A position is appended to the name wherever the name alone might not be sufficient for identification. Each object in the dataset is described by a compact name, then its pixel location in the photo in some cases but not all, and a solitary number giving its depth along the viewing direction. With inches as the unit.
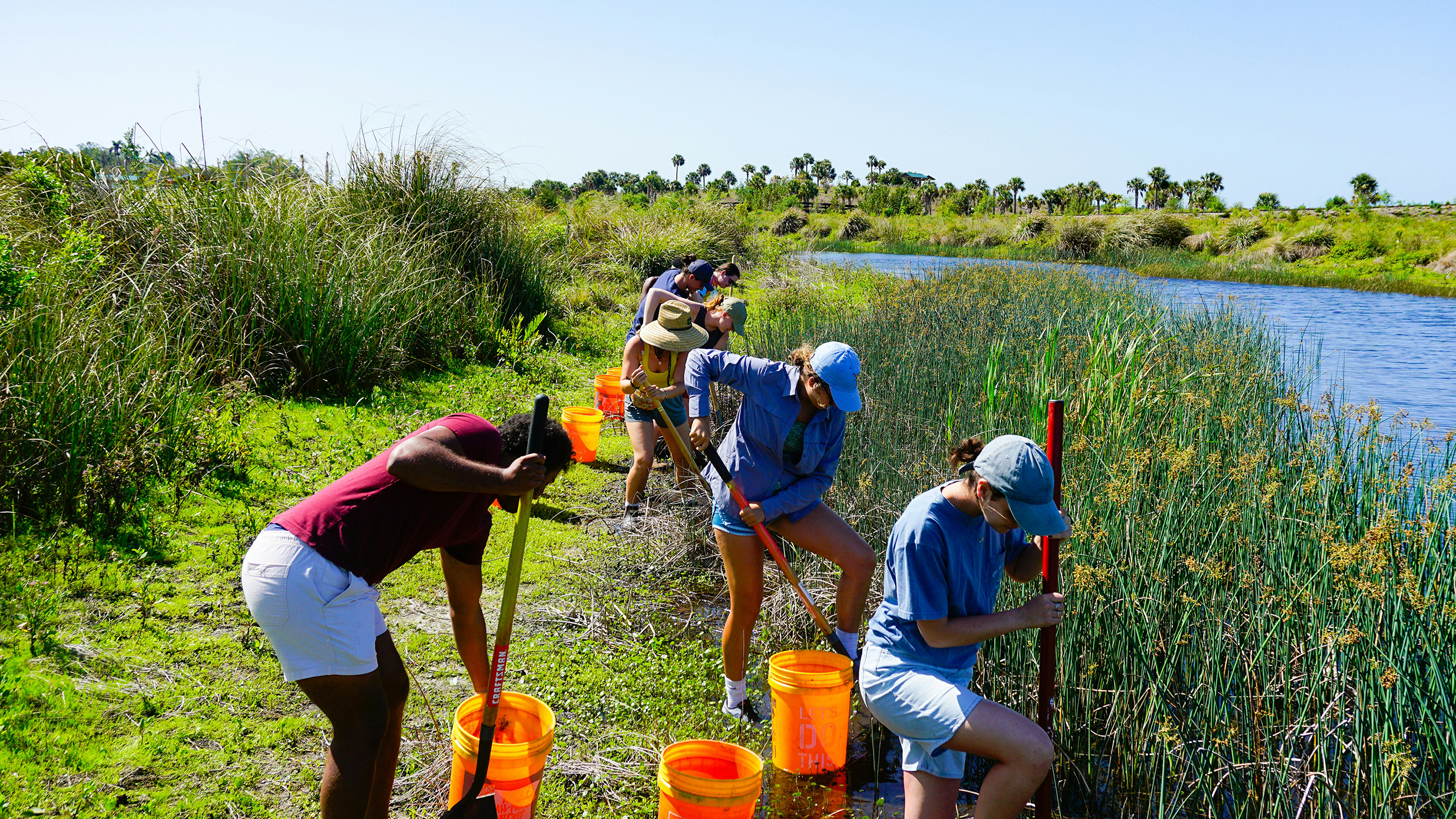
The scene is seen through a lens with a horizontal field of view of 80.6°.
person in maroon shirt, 85.8
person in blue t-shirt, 92.0
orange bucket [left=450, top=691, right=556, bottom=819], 98.1
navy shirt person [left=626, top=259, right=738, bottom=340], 247.4
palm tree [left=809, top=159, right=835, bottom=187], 4446.4
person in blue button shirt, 136.9
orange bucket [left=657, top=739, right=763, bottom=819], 101.1
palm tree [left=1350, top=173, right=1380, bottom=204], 2015.3
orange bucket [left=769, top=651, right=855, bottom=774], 123.8
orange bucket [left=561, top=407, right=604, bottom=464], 267.4
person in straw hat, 194.7
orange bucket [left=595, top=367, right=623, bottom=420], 307.3
